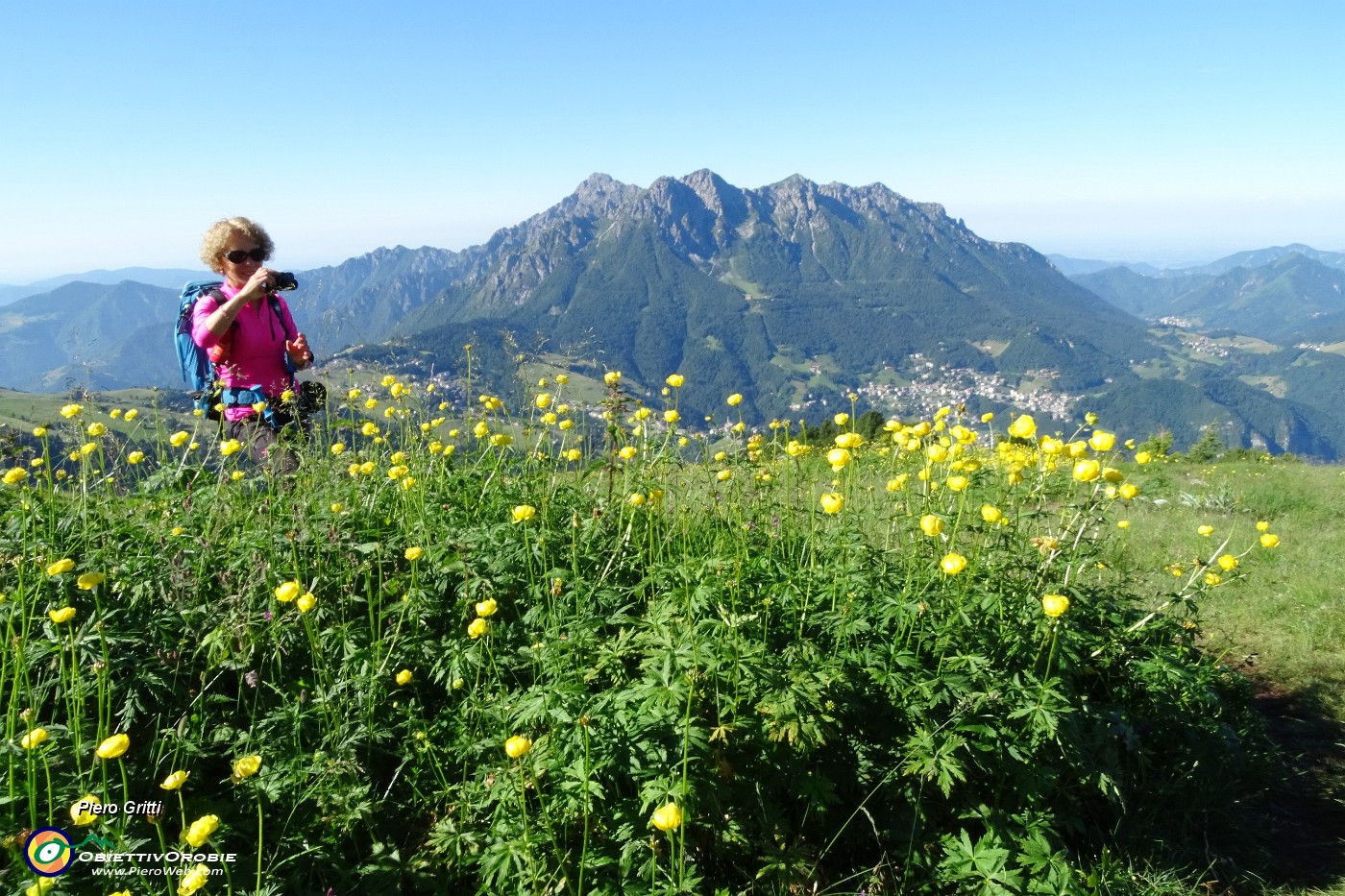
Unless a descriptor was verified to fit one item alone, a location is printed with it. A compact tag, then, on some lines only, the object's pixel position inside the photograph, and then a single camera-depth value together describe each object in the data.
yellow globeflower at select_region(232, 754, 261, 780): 1.75
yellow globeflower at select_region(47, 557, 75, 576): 2.08
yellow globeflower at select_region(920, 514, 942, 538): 2.44
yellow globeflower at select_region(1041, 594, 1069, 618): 2.15
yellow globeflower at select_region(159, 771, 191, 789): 1.62
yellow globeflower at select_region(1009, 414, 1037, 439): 2.93
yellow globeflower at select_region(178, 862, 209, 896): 1.56
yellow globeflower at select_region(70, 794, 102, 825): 1.69
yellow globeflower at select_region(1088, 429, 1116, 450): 2.60
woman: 3.98
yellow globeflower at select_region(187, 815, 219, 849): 1.50
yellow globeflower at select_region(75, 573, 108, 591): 2.06
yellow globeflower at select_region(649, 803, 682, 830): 1.50
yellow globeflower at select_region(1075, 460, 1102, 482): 2.48
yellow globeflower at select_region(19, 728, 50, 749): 1.75
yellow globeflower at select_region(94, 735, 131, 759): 1.57
